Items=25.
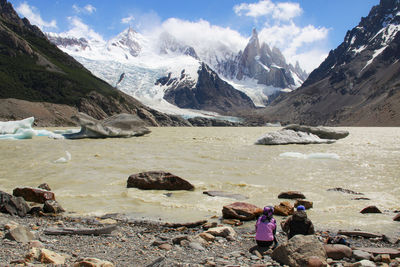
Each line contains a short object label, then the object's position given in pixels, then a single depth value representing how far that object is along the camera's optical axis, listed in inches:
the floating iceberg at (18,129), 1771.7
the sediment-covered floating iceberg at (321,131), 1650.5
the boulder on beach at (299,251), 260.8
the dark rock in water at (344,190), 553.0
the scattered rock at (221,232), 333.1
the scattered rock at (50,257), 244.7
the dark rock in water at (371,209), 431.8
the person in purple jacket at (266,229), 306.8
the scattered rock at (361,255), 275.7
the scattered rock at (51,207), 418.6
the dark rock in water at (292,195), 513.4
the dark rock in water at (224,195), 519.5
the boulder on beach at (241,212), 399.5
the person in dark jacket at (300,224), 315.9
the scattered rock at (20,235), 289.3
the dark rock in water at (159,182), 572.1
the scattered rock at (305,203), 454.6
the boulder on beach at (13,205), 401.7
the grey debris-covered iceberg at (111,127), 1797.5
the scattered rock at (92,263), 235.3
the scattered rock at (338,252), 282.2
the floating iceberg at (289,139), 1503.4
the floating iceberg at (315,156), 1012.5
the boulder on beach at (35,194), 473.1
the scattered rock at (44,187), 535.4
